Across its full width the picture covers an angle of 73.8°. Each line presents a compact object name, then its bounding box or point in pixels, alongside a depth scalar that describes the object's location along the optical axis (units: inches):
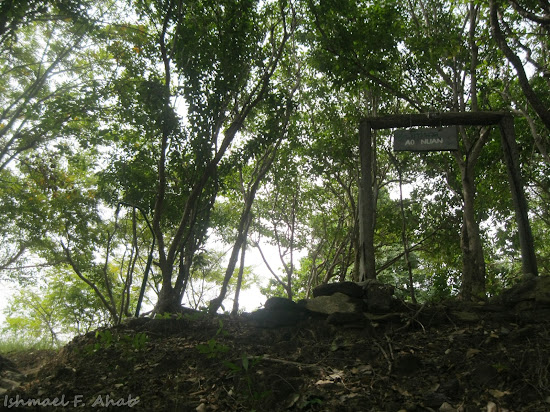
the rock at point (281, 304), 180.4
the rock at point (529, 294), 147.1
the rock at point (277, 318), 176.6
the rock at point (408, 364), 125.8
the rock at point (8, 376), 184.8
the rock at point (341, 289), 174.7
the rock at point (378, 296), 164.6
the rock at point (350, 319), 161.6
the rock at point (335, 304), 166.1
